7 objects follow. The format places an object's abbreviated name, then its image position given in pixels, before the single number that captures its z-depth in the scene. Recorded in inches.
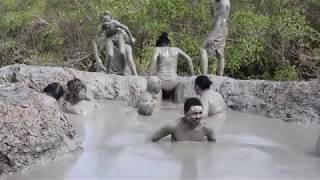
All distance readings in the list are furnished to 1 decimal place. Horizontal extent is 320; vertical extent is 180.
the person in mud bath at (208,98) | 339.3
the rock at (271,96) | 361.4
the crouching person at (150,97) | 364.8
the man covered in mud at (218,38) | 422.6
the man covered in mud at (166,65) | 410.3
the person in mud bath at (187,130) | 265.4
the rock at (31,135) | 227.3
